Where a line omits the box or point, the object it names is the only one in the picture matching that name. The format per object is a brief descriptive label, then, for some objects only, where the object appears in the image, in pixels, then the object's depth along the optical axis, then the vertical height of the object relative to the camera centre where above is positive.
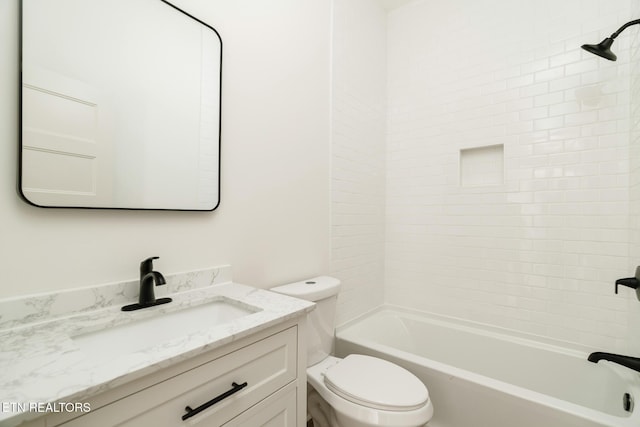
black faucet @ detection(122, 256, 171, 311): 1.00 -0.25
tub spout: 1.40 -0.73
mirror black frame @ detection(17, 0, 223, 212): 0.83 +0.21
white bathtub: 1.28 -0.87
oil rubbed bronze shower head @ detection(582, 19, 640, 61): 1.44 +0.84
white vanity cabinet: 0.60 -0.45
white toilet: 1.17 -0.77
